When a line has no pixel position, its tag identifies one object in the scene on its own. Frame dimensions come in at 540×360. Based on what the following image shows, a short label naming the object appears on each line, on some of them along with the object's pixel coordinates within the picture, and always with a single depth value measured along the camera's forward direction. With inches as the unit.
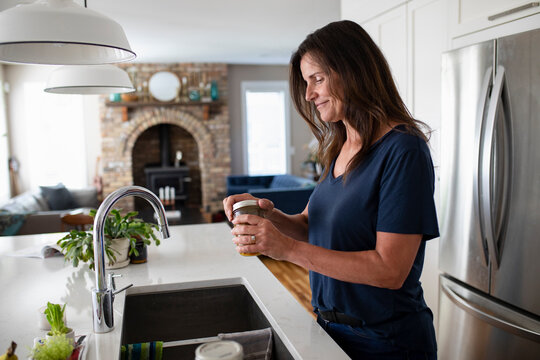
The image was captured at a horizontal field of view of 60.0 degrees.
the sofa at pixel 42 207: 195.9
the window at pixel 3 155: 262.5
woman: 39.6
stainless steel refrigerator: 69.4
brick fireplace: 294.0
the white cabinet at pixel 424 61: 96.6
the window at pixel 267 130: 330.3
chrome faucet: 45.8
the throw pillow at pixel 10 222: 191.0
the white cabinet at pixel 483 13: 70.9
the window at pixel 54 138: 285.4
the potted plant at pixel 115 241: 66.6
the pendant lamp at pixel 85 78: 74.3
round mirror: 296.0
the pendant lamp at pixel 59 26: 39.3
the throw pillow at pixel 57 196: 260.3
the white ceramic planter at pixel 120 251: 71.0
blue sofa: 208.4
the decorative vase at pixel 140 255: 73.9
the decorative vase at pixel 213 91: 304.5
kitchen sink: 61.6
